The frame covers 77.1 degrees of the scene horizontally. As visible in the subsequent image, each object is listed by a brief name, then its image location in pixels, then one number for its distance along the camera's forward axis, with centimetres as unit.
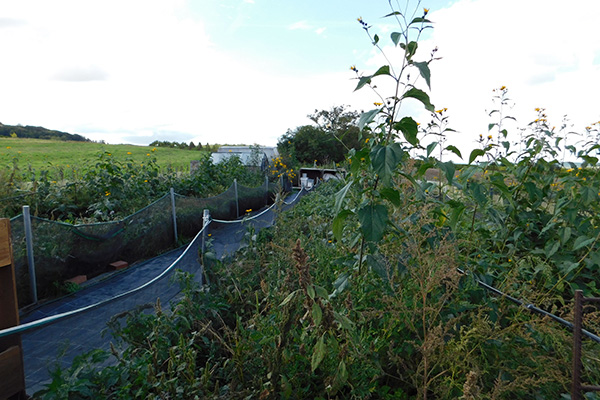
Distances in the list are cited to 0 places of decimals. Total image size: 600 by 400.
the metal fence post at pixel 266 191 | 1131
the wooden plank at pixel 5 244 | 183
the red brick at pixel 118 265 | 557
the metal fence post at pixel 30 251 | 443
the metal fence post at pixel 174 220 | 696
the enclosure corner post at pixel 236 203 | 914
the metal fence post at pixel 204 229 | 330
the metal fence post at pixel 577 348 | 138
